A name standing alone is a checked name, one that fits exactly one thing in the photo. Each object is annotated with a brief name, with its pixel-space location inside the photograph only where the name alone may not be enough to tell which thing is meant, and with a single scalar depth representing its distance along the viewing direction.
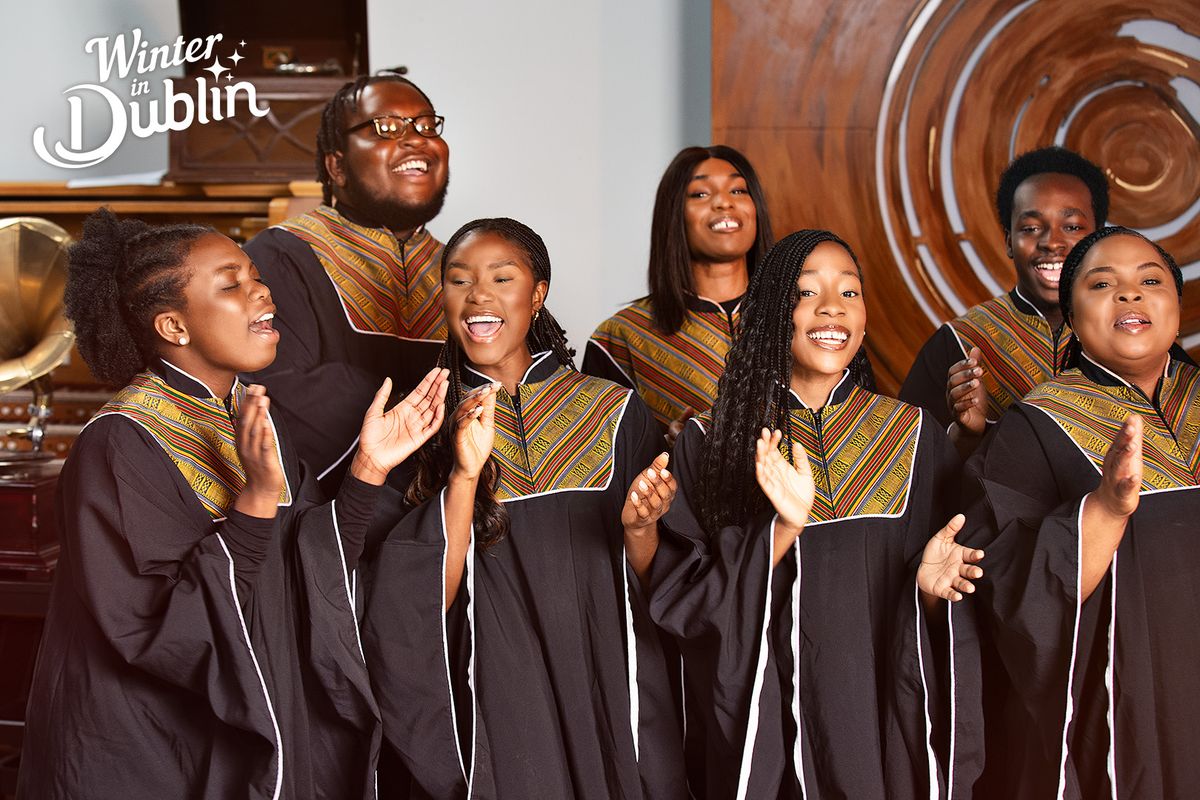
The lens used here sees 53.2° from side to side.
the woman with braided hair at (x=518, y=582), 2.56
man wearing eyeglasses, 3.25
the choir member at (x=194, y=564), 2.36
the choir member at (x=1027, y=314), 3.15
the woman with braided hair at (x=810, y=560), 2.46
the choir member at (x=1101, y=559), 2.37
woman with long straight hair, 3.34
